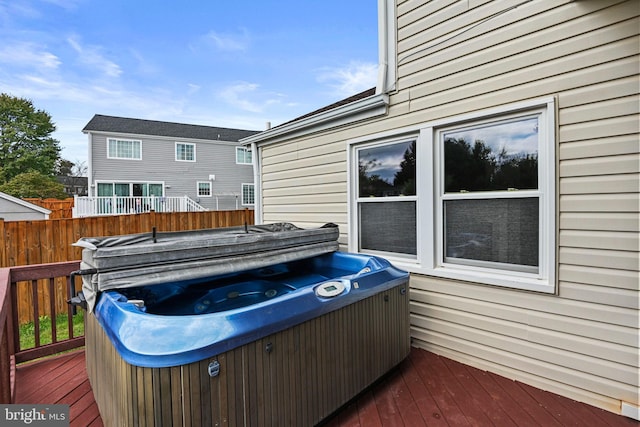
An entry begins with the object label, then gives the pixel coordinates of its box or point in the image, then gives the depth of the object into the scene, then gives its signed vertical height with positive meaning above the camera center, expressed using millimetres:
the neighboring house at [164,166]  13039 +1974
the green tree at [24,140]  19188 +4541
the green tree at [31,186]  18380 +1424
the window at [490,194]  2334 +66
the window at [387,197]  3062 +70
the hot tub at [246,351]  1270 -752
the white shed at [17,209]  8375 +10
